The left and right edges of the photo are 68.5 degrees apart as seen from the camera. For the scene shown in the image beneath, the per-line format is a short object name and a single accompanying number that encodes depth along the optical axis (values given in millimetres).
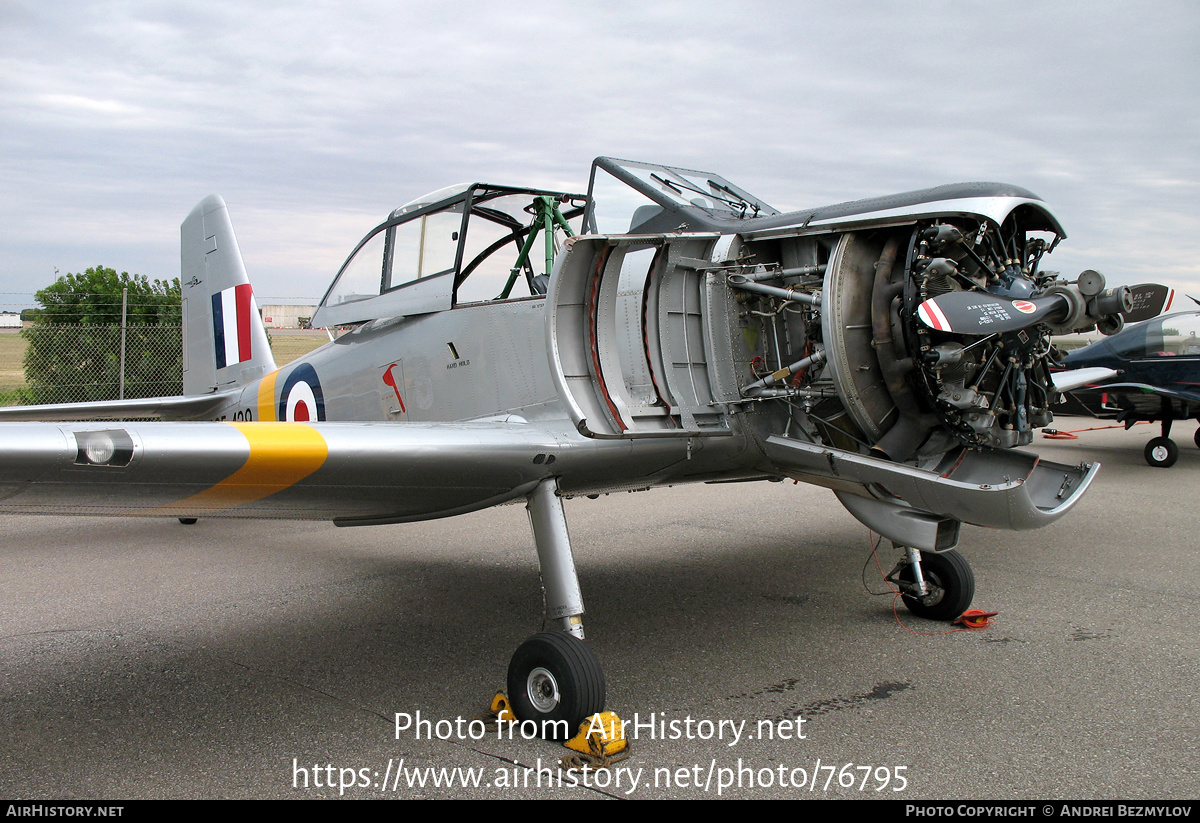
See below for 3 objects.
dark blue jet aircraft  11156
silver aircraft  3236
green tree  12320
